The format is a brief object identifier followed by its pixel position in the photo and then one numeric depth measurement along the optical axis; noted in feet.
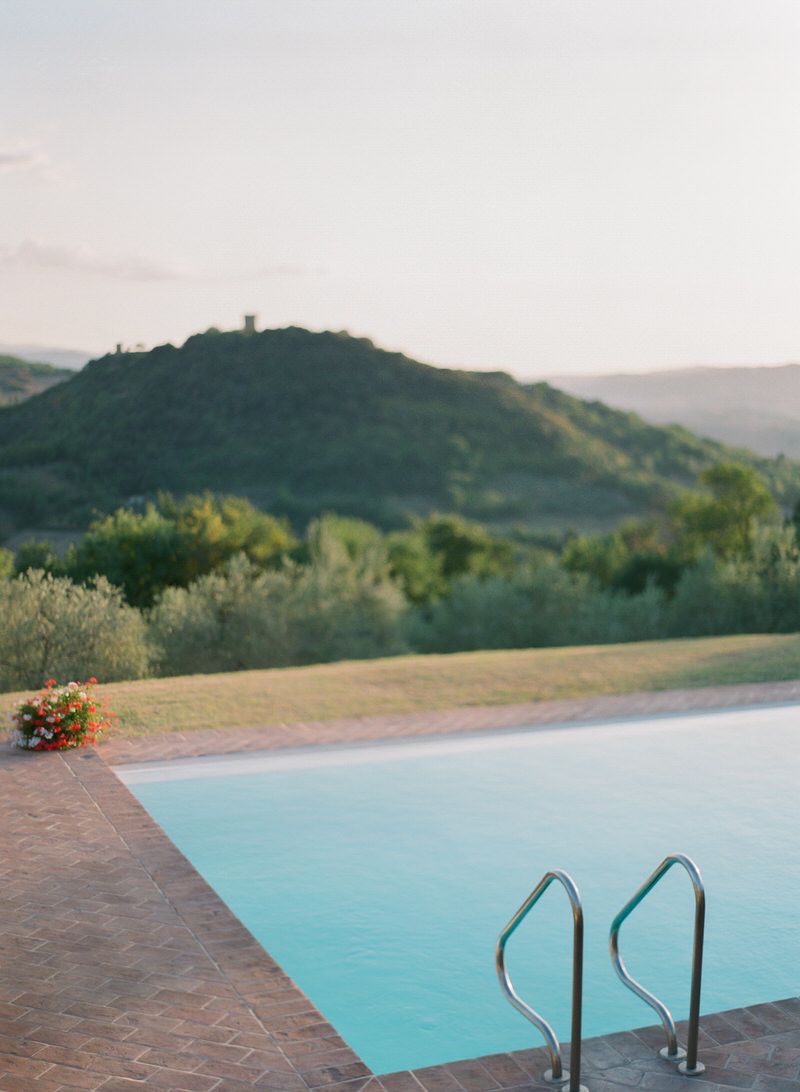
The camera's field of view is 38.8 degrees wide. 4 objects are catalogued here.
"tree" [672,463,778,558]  111.86
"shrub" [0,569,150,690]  49.42
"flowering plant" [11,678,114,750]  31.35
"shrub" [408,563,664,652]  77.10
